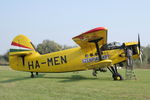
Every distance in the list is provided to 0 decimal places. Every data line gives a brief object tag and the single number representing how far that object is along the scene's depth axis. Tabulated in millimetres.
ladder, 11523
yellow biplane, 11273
